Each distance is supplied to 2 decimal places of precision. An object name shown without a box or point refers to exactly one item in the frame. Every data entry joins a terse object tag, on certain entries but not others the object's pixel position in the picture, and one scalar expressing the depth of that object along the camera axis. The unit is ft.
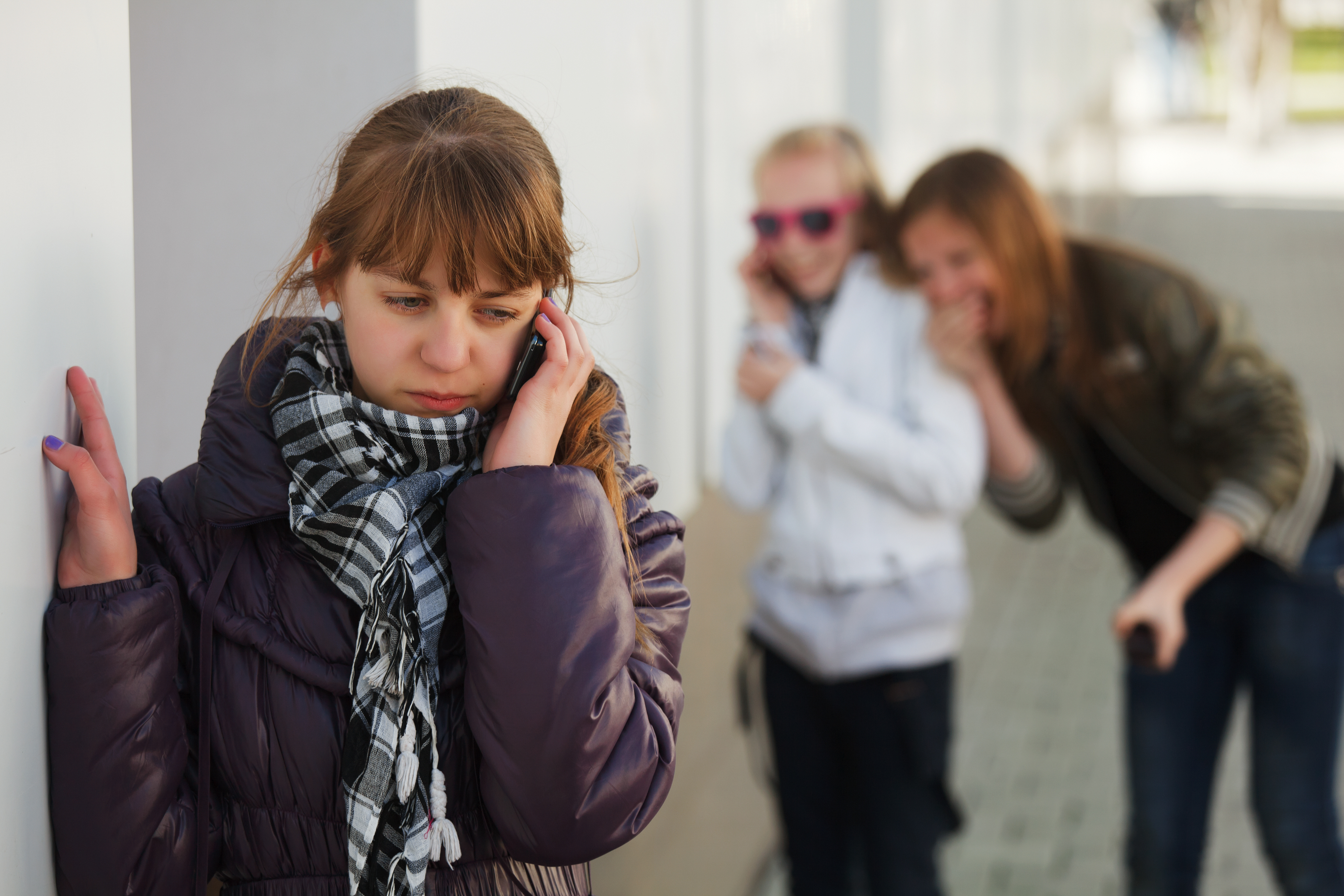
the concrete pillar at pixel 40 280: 8.34
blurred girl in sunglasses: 11.44
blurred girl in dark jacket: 11.52
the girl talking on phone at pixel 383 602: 8.51
